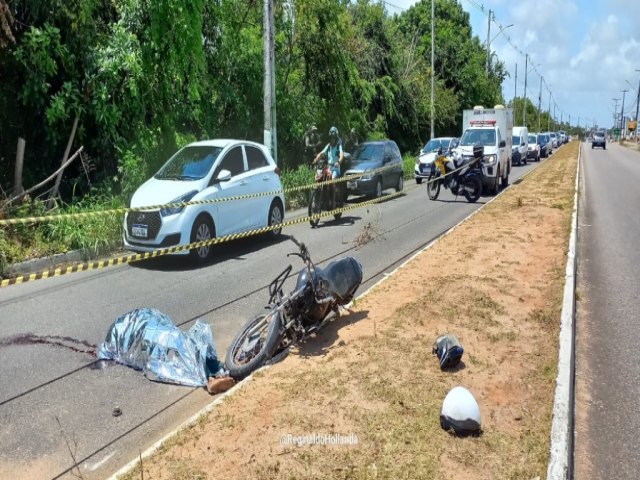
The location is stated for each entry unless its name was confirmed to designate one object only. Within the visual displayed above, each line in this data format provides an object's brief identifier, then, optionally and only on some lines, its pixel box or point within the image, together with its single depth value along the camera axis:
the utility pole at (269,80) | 14.61
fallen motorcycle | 4.94
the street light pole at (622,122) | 127.42
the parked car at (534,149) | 42.32
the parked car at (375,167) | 17.14
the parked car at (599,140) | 74.99
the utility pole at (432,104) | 31.77
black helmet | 4.84
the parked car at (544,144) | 47.94
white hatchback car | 8.82
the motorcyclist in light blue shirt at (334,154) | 13.23
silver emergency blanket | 4.93
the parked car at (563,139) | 87.66
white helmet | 3.81
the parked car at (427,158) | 23.42
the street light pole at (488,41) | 45.31
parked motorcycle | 17.09
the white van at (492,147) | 19.14
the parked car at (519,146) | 36.34
